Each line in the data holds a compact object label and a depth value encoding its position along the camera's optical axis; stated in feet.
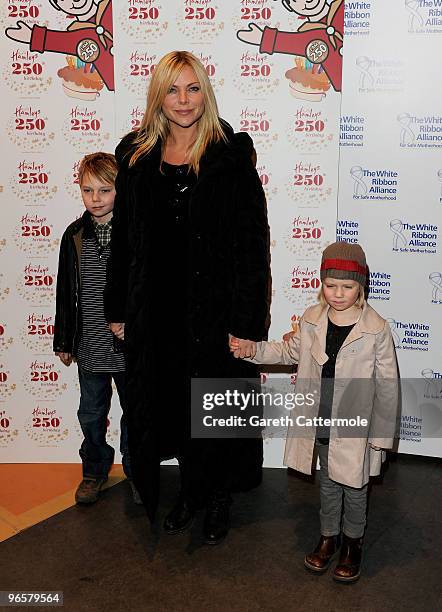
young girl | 8.90
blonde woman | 9.28
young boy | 10.46
